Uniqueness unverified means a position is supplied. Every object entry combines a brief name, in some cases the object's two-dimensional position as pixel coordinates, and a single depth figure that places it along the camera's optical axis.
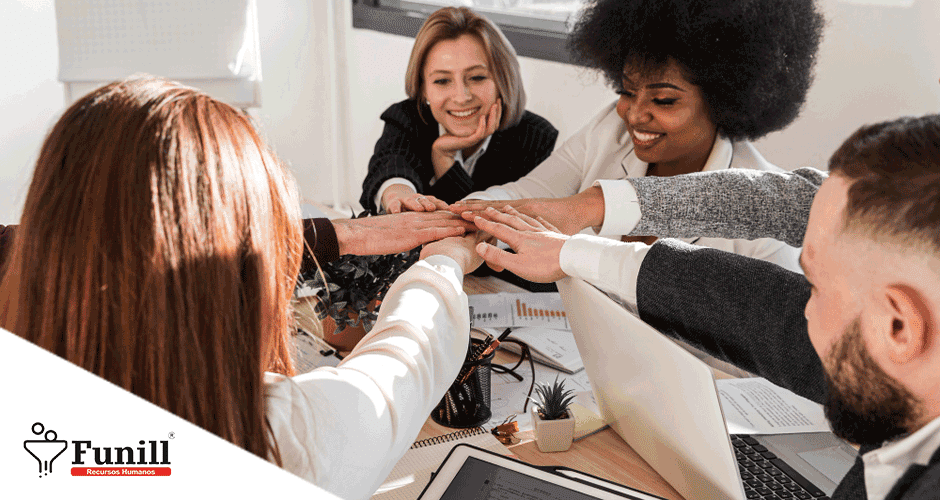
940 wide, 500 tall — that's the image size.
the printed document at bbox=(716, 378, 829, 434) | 0.97
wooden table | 0.90
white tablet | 0.76
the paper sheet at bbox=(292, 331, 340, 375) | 1.25
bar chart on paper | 1.39
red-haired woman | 0.56
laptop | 0.72
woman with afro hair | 1.41
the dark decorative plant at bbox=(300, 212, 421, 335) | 1.20
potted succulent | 0.96
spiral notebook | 0.87
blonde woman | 2.09
